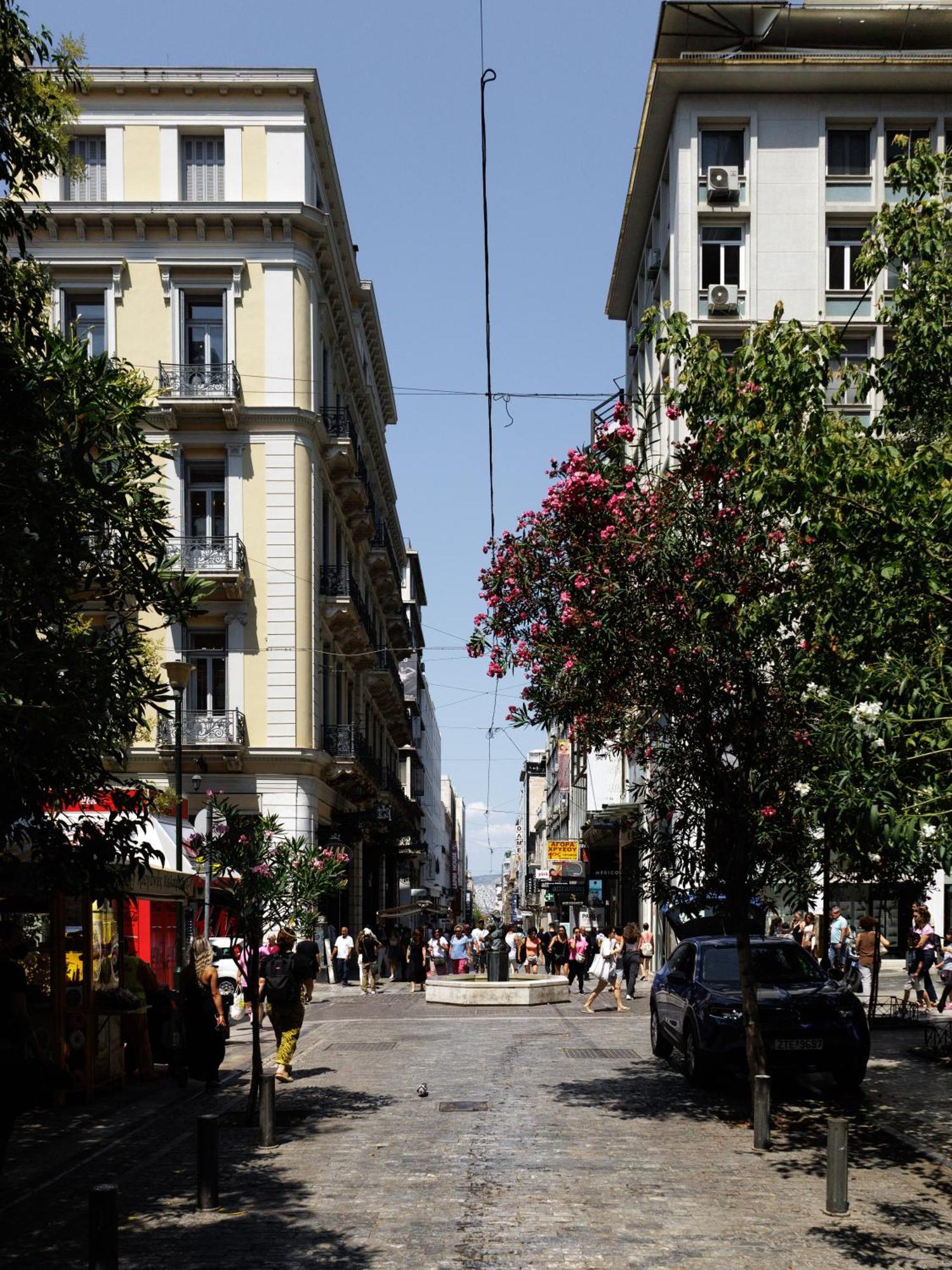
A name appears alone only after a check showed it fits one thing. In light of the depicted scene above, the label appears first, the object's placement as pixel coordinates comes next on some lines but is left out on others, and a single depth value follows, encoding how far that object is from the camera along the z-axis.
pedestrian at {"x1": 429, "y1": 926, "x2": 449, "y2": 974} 45.70
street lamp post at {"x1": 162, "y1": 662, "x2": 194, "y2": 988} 22.34
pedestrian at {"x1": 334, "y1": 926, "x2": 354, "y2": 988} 39.94
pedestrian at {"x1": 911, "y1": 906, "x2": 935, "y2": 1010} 27.14
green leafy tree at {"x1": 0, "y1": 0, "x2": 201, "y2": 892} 10.22
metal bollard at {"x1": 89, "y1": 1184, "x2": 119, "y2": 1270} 6.88
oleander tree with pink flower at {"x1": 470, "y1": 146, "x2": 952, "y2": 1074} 9.19
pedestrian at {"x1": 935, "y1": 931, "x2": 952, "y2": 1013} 26.18
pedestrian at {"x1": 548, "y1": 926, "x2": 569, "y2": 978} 42.50
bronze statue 34.69
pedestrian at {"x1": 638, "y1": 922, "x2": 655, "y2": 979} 38.03
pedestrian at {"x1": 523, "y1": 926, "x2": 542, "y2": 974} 41.00
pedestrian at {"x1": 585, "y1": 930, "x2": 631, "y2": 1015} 29.09
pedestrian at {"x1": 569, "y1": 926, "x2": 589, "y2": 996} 37.31
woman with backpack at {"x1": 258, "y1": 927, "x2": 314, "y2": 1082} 16.09
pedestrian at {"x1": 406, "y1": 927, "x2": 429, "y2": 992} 38.97
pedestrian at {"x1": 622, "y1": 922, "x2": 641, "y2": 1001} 31.20
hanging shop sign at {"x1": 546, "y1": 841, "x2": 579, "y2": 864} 63.06
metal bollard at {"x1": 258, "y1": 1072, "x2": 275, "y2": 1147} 12.51
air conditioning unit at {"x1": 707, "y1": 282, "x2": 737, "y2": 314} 41.25
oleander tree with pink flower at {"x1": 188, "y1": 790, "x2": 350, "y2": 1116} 15.12
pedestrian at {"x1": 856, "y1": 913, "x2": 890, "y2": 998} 25.05
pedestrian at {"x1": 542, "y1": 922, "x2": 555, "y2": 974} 46.69
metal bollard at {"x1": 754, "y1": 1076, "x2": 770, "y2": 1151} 12.27
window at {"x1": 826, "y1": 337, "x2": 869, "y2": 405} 40.94
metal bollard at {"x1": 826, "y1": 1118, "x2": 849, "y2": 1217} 9.41
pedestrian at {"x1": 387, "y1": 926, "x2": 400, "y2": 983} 45.75
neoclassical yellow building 37.97
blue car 15.48
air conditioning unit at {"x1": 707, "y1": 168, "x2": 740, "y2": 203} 41.66
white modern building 41.53
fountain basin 32.38
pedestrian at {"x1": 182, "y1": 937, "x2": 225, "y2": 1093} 16.89
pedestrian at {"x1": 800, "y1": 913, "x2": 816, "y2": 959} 30.12
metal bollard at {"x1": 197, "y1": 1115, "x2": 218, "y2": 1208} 10.01
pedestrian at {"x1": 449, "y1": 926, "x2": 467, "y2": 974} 44.75
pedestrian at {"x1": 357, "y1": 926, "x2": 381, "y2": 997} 37.25
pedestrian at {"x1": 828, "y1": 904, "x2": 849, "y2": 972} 28.14
